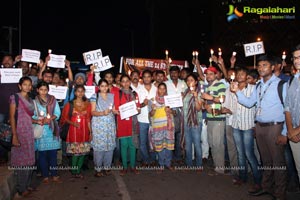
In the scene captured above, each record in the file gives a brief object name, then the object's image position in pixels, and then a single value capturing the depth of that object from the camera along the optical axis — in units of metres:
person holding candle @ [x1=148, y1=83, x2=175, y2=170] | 7.03
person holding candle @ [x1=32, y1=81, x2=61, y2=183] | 6.15
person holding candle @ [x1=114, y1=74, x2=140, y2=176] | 6.89
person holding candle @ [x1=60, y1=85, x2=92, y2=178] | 6.56
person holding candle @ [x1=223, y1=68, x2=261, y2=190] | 5.75
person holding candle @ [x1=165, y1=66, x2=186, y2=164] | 7.54
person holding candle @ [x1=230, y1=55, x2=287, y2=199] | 4.95
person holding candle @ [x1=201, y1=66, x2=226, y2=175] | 6.66
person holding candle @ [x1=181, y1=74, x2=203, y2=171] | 6.98
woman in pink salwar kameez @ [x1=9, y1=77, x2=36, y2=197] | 5.35
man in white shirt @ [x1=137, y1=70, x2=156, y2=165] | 7.31
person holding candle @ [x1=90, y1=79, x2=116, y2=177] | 6.68
